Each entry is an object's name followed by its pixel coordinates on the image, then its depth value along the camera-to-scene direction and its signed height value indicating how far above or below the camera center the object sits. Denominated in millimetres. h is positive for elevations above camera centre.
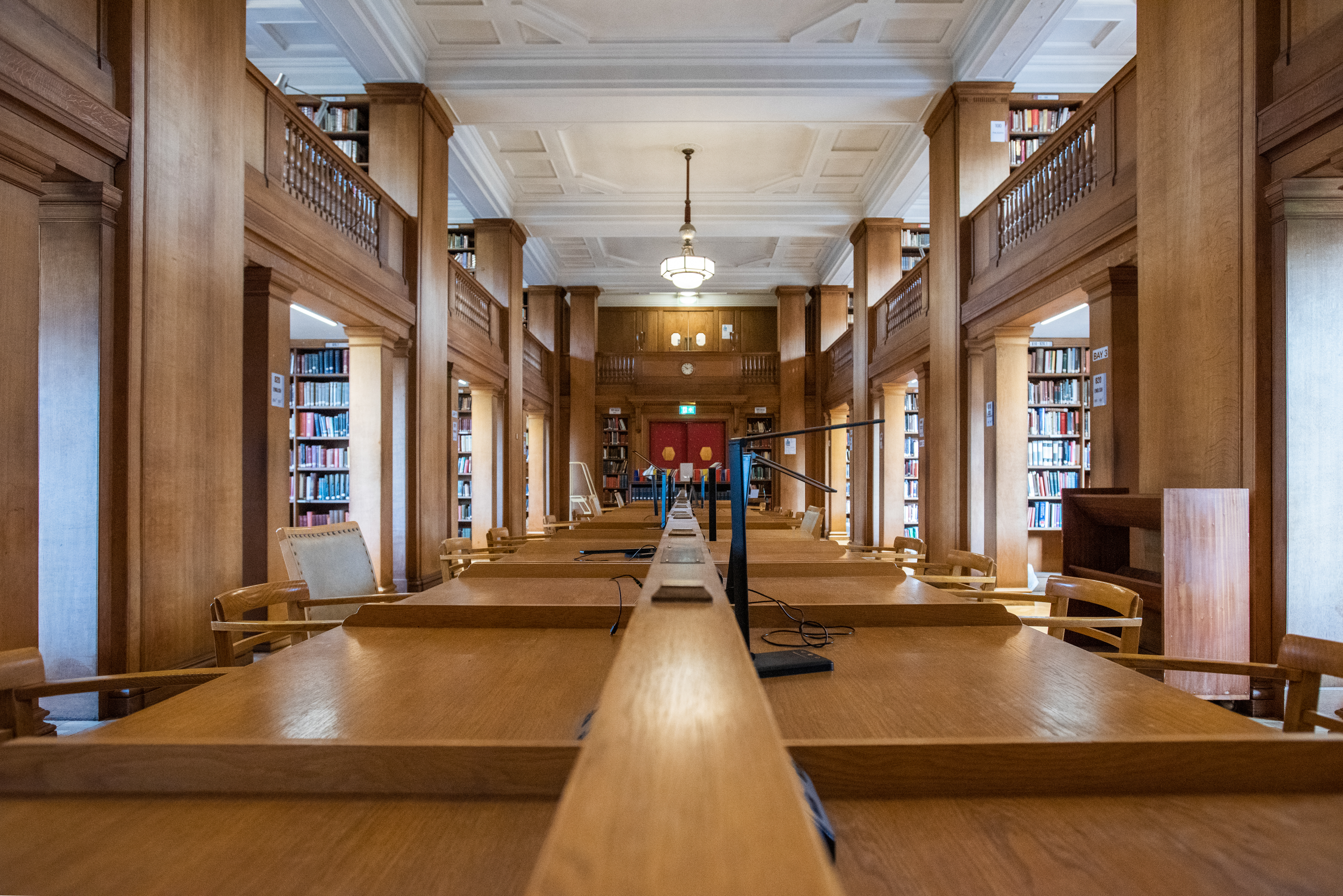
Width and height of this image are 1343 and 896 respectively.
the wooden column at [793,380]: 13016 +1340
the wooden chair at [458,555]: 4492 -674
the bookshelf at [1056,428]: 8164 +306
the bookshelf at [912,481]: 10891 -406
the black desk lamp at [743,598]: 1357 -276
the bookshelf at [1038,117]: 6941 +3260
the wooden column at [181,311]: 3102 +671
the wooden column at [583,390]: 13062 +1168
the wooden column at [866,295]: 9750 +2179
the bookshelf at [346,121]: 6992 +3245
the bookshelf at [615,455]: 13922 -16
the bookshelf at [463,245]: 10492 +3066
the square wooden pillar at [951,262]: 6496 +1830
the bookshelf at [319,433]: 8211 +237
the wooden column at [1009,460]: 6234 -44
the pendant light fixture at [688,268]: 8242 +2151
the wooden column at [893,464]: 9711 -129
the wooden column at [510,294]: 9719 +2186
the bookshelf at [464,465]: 10914 -177
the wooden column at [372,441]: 6148 +114
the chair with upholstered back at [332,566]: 2930 -486
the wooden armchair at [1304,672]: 1461 -465
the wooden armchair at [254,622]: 2189 -518
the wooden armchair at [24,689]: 1387 -473
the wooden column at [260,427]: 4496 +167
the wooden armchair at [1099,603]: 2135 -482
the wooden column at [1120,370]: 4562 +541
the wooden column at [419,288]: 6496 +1556
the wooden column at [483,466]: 9516 -165
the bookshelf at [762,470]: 13828 -317
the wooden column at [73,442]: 3002 +46
